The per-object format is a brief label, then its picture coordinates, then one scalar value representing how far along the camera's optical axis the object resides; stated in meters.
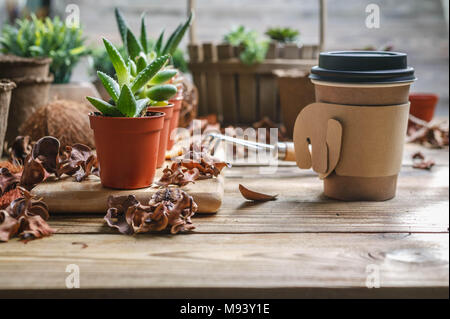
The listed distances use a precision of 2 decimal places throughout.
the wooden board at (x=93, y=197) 0.87
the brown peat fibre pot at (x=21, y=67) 1.28
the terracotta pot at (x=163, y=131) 1.00
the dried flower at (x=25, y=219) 0.77
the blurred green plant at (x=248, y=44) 1.67
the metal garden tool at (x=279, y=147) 1.07
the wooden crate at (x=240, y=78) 1.70
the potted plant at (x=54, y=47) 1.46
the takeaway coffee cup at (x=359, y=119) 0.85
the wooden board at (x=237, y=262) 0.63
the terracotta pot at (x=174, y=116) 1.13
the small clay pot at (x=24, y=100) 1.32
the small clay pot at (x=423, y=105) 1.56
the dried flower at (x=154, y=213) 0.79
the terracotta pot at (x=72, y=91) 1.48
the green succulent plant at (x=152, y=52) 0.88
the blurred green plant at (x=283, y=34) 1.76
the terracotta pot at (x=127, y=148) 0.83
